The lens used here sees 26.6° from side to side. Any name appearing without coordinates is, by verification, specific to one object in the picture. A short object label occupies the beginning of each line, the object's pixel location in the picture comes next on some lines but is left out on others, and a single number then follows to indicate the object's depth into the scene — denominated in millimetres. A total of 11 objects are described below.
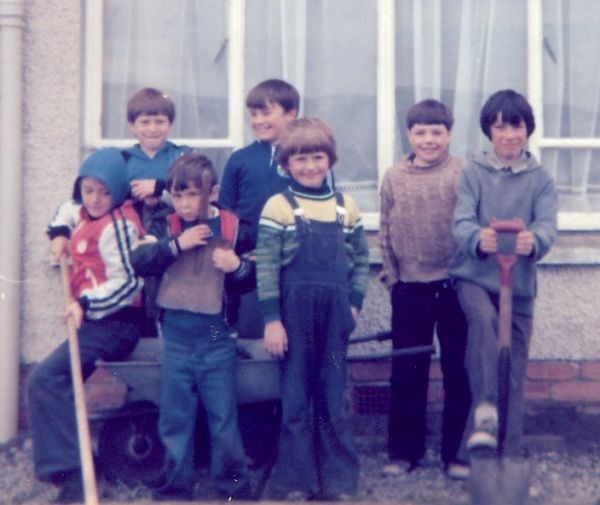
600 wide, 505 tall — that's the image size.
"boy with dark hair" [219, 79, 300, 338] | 5723
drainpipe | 6156
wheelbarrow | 5355
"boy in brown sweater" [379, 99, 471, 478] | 5672
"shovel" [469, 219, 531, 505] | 4941
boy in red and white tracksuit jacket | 5340
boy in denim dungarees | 5219
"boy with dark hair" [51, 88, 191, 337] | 5598
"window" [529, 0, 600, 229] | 6480
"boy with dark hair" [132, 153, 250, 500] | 5230
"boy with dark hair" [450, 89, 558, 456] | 5277
